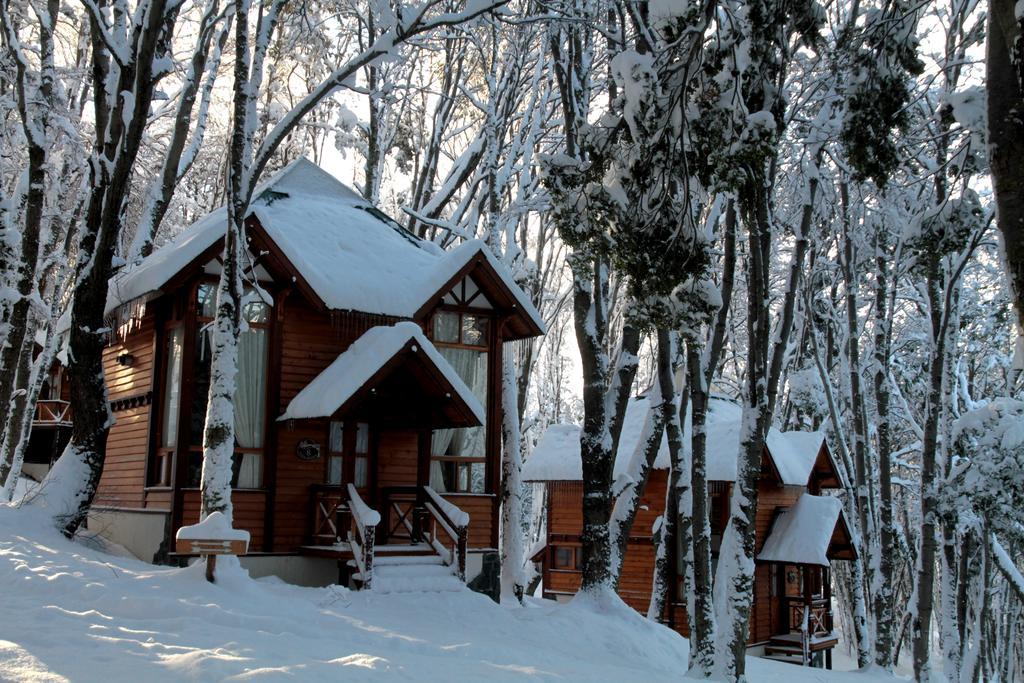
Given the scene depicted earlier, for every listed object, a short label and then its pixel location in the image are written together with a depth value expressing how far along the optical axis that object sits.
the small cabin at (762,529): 21.42
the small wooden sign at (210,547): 9.89
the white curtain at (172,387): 14.19
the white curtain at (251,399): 14.16
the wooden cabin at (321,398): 13.66
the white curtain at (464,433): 15.84
